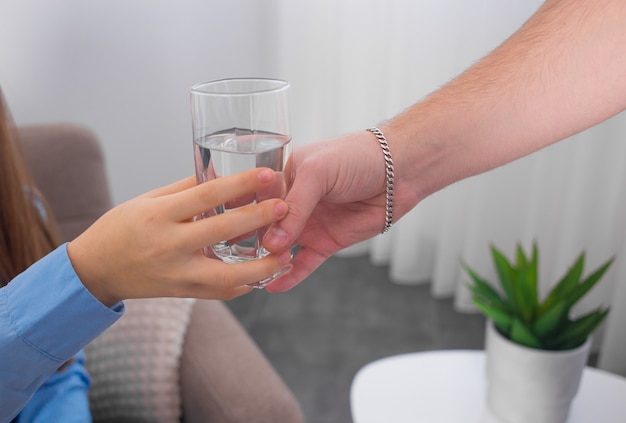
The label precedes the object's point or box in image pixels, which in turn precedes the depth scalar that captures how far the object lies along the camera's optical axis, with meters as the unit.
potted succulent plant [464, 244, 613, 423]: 1.12
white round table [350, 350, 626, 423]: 1.22
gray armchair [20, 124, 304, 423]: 1.18
